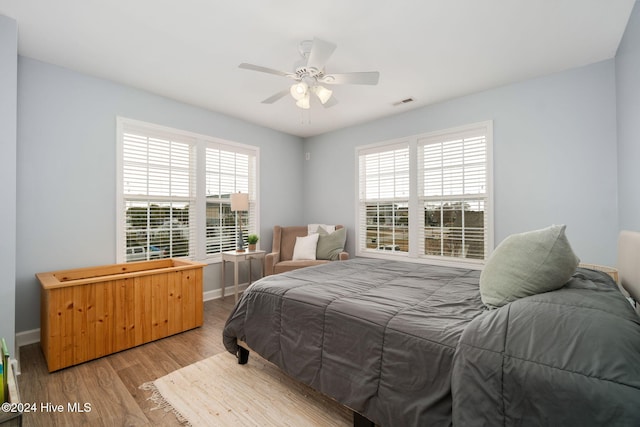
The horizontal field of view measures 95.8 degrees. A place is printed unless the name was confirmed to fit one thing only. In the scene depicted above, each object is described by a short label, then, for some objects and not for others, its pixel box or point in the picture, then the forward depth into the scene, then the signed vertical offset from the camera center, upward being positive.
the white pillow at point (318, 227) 4.71 -0.18
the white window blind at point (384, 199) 4.22 +0.28
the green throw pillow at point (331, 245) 4.35 -0.43
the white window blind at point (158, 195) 3.37 +0.28
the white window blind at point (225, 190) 4.14 +0.40
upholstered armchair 4.12 -0.50
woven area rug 1.71 -1.19
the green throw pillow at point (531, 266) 1.36 -0.24
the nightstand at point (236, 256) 3.85 -0.54
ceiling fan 2.17 +1.19
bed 0.93 -0.55
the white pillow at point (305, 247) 4.34 -0.46
